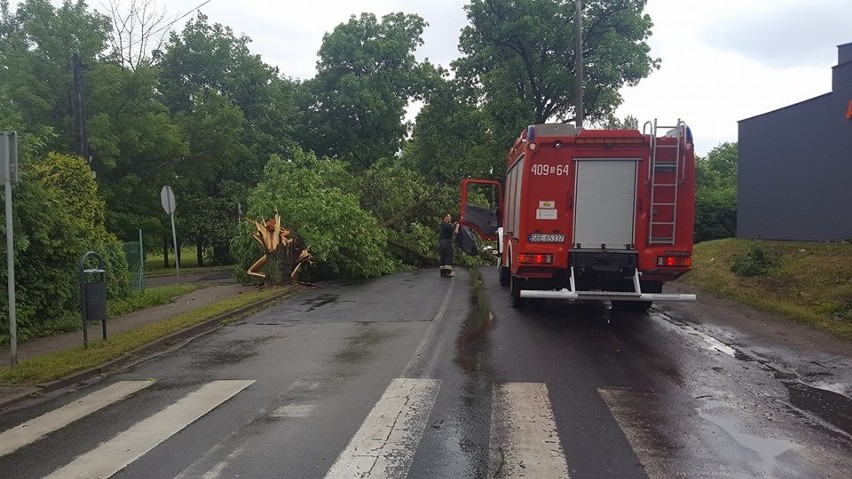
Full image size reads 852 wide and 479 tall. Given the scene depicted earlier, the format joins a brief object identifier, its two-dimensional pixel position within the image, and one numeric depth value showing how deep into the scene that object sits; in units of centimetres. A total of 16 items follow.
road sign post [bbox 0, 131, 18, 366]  747
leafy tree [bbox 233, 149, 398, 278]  1722
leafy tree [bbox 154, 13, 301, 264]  3108
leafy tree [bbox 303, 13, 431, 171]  3791
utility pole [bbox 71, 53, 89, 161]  1590
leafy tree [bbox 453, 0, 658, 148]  3030
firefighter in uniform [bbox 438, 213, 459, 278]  1891
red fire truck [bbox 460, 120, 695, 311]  965
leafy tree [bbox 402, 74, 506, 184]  3669
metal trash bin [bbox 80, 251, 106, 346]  859
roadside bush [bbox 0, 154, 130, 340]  959
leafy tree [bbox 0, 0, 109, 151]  2427
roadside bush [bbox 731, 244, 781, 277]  1410
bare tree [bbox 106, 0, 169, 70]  3111
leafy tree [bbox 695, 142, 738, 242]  2727
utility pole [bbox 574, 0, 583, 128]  1940
